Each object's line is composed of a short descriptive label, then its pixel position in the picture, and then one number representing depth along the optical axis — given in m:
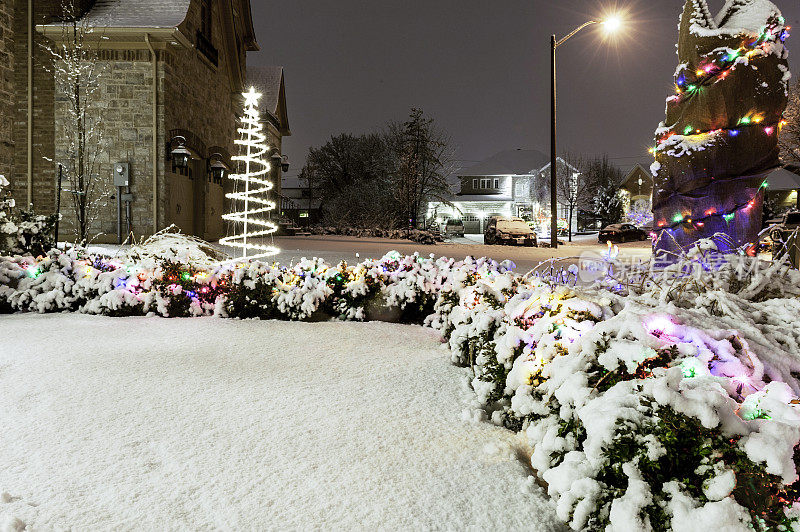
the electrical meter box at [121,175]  15.21
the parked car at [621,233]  36.16
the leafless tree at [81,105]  14.47
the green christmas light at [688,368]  2.12
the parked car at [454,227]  43.28
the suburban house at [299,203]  48.66
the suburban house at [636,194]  54.94
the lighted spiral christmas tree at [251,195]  10.32
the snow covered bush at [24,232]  7.68
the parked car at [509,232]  26.11
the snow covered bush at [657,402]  1.67
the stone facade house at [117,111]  15.11
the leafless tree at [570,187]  51.12
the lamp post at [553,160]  21.28
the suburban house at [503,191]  56.22
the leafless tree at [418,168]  38.97
